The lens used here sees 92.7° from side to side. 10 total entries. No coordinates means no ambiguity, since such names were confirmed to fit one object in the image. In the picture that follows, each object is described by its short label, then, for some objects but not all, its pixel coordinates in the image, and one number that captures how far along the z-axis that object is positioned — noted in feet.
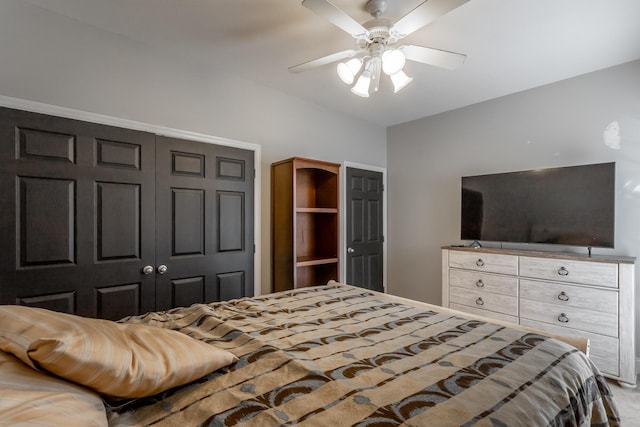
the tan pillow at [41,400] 1.86
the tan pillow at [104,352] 2.38
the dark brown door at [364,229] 12.57
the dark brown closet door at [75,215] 6.18
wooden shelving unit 9.88
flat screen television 8.46
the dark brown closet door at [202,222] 8.11
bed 2.47
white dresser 7.61
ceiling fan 5.03
